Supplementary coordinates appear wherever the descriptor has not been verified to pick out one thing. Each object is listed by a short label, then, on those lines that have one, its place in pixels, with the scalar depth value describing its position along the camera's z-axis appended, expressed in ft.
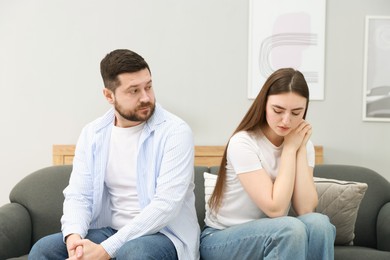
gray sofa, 7.55
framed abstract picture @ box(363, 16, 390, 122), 9.49
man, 5.92
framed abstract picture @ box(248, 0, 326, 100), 9.40
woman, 5.54
